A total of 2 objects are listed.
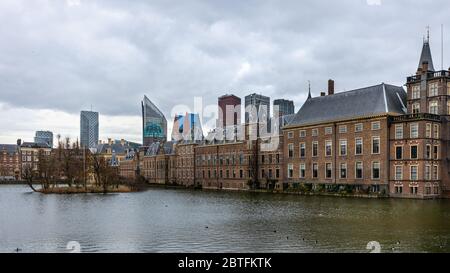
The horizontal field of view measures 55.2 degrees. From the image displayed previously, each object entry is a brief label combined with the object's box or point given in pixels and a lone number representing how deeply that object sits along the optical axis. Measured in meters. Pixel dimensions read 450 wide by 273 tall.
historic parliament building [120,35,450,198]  52.50
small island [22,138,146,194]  68.06
